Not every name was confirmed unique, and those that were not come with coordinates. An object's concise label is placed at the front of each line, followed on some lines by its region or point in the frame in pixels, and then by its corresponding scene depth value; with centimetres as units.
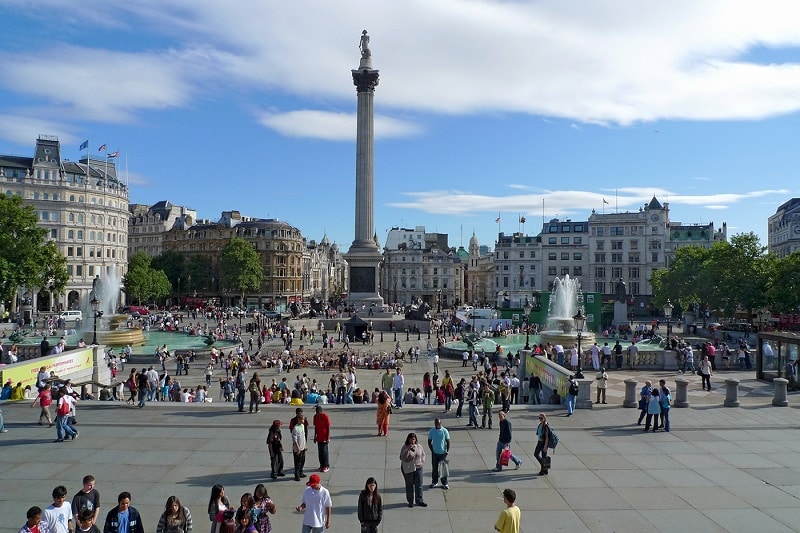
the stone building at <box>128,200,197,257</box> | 13038
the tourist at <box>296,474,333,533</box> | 1008
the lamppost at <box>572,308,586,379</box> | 2821
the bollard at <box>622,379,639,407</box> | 2231
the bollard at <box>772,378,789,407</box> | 2272
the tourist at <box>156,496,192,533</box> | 900
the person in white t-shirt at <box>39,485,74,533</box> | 916
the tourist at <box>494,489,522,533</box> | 928
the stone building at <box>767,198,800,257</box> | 10969
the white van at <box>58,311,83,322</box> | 6728
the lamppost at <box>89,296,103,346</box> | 3353
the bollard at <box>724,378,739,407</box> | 2255
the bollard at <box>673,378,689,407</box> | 2245
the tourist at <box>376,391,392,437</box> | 1745
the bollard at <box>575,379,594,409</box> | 2198
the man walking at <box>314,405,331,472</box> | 1448
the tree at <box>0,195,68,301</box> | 5734
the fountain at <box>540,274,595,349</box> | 5834
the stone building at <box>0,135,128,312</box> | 8612
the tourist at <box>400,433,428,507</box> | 1230
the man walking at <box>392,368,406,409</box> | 2186
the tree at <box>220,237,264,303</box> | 10338
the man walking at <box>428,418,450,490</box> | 1347
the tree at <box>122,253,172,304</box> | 9169
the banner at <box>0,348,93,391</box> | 2417
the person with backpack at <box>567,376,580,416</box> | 2058
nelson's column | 7700
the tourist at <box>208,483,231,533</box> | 945
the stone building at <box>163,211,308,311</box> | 11712
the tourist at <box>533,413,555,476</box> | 1427
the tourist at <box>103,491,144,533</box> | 914
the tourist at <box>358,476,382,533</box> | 1010
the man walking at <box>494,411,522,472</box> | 1444
